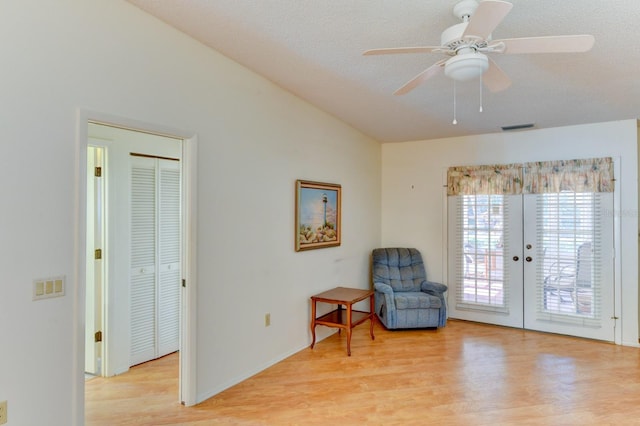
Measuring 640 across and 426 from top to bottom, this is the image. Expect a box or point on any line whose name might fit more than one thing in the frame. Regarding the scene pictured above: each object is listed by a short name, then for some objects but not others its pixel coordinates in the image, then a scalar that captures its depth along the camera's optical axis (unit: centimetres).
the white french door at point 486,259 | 473
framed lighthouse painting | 394
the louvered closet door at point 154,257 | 351
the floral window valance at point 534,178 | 425
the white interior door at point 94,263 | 322
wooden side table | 383
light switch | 200
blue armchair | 457
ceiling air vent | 438
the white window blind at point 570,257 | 429
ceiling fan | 172
